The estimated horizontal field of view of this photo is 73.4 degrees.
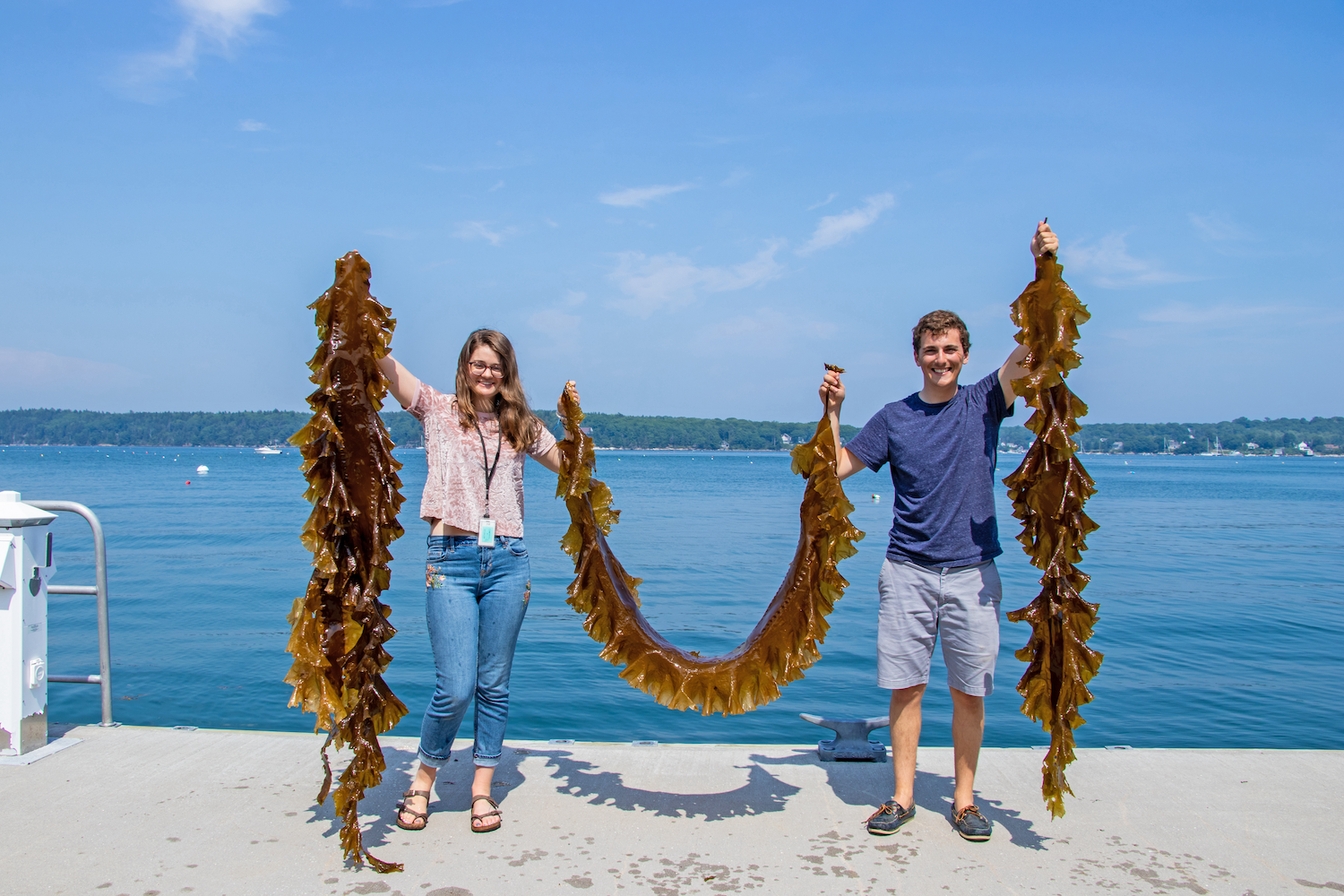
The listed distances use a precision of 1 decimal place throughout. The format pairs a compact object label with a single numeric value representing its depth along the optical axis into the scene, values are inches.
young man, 163.2
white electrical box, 185.8
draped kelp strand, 167.6
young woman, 160.6
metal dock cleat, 198.1
